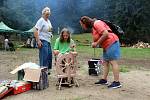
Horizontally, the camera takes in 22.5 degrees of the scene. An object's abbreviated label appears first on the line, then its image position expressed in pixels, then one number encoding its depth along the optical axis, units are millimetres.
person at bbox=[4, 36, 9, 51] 23094
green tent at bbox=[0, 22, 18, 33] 27828
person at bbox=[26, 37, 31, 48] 28009
